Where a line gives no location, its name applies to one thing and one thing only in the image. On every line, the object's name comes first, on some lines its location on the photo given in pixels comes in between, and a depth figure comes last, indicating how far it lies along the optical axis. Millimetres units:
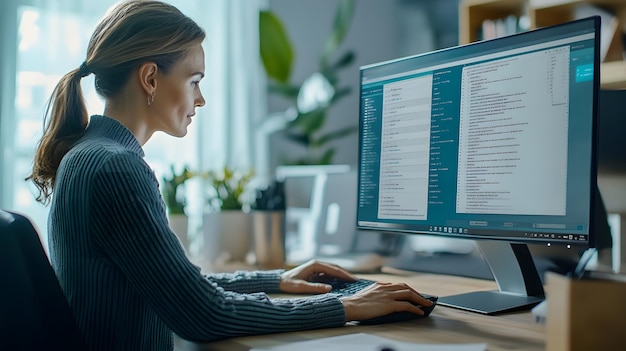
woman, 955
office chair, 878
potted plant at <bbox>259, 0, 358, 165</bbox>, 3258
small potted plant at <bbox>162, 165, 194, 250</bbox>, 2023
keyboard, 1044
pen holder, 1920
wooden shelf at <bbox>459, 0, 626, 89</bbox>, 2436
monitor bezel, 1000
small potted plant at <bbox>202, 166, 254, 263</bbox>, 1961
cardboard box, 686
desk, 911
